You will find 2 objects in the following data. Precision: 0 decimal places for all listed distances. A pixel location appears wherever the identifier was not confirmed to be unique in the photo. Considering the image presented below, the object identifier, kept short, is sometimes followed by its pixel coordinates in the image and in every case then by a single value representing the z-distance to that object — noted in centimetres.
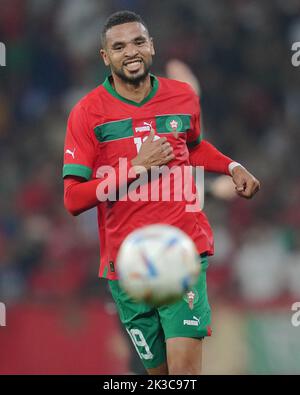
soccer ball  873
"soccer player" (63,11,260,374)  1000
